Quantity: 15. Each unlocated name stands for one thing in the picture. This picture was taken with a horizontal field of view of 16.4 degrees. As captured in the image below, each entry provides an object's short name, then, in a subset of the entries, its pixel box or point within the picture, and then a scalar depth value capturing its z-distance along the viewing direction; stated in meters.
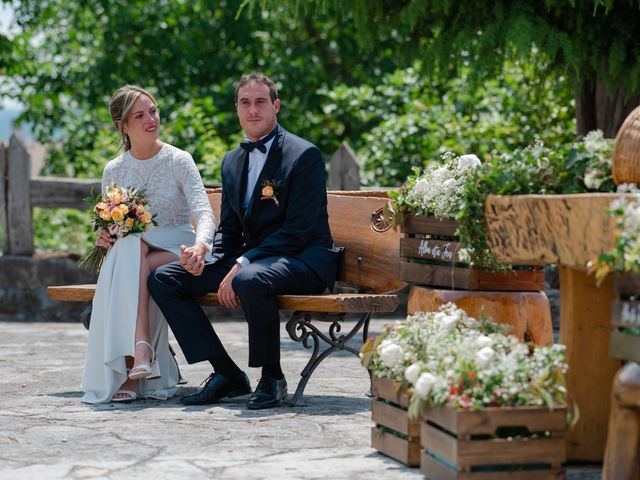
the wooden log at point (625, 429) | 7.54
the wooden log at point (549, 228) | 7.88
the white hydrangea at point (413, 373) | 8.50
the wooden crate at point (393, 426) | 8.80
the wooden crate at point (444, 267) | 10.87
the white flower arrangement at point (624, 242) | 7.41
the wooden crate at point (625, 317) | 7.55
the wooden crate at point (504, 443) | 7.82
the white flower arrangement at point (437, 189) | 10.62
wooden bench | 11.33
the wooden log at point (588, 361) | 8.75
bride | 11.97
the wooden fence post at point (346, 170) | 19.66
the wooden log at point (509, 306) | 10.77
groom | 11.43
